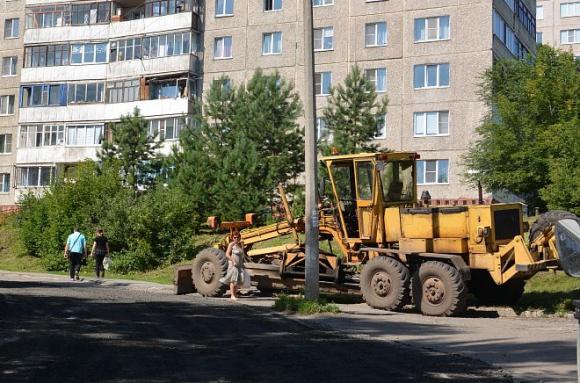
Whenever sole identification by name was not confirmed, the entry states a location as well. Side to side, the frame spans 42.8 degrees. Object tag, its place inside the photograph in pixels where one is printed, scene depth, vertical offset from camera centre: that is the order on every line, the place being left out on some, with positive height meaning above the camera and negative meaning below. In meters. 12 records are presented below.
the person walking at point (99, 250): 25.77 +0.05
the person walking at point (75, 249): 24.80 +0.06
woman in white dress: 18.41 -0.40
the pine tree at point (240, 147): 34.44 +5.28
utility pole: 15.99 +1.97
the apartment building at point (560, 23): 84.44 +27.33
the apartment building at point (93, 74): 50.78 +12.60
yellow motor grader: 15.45 +0.27
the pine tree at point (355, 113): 36.66 +7.27
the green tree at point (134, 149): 40.75 +5.74
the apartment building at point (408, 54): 44.03 +12.82
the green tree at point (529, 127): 34.94 +6.52
